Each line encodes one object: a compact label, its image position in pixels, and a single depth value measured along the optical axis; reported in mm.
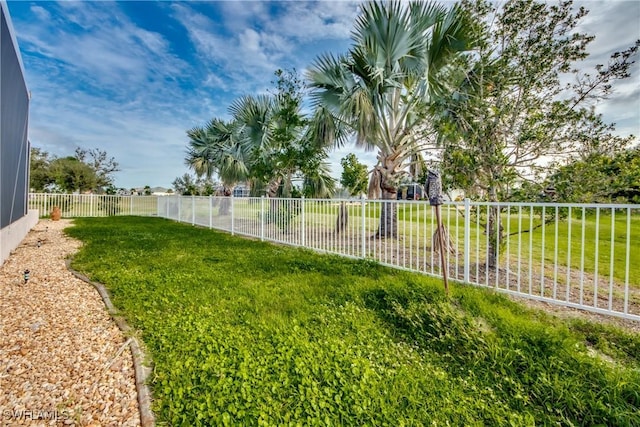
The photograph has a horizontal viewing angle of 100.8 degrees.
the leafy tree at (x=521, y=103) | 3955
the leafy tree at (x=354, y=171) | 8703
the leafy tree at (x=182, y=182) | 25119
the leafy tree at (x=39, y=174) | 17156
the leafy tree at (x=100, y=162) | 20828
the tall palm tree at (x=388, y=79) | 5676
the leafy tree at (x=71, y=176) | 17281
